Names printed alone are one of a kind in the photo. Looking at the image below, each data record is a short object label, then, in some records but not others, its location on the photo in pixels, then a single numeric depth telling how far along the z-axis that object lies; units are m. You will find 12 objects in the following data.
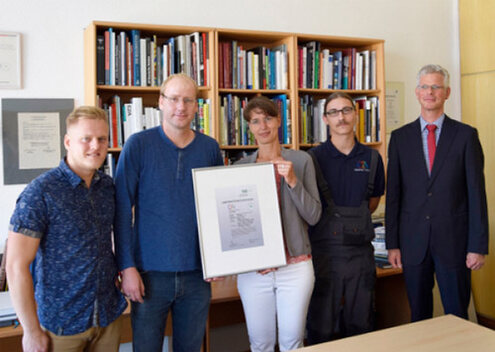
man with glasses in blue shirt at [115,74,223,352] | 1.80
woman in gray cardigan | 2.06
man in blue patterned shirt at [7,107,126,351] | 1.46
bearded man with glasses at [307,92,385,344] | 2.28
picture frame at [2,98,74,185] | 2.92
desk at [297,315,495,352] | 1.66
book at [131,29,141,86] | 2.95
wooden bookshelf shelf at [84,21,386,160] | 2.96
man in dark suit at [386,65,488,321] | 2.37
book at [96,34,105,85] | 2.86
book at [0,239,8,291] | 2.54
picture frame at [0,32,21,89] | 2.89
